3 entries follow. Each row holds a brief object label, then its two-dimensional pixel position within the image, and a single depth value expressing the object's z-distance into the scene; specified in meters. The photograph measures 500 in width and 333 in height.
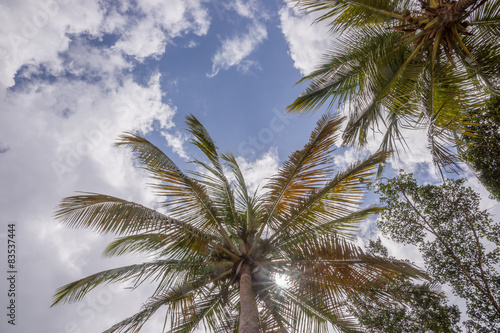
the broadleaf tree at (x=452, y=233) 7.61
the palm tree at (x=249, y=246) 4.89
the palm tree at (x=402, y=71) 5.34
